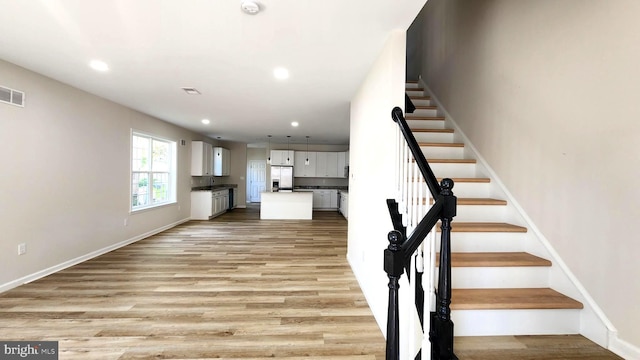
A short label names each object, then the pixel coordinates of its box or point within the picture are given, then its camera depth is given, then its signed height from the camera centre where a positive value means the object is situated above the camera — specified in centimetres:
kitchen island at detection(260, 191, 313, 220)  755 -84
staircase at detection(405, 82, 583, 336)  167 -73
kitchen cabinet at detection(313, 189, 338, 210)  936 -79
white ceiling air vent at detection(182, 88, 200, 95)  360 +122
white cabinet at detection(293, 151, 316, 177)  947 +46
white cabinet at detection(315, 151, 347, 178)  954 +52
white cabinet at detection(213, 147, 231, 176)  851 +51
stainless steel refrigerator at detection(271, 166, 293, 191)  916 -4
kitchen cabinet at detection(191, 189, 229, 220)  722 -84
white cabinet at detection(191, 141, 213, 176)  719 +52
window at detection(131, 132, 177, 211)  509 +8
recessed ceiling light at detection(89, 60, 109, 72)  276 +121
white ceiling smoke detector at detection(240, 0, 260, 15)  175 +119
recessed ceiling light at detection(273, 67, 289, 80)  287 +121
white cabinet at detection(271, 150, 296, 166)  919 +72
